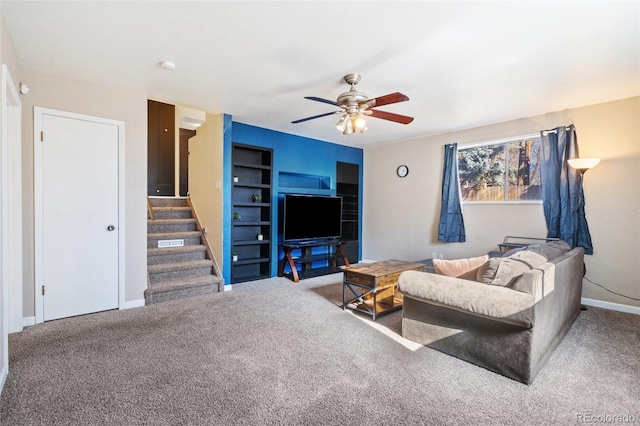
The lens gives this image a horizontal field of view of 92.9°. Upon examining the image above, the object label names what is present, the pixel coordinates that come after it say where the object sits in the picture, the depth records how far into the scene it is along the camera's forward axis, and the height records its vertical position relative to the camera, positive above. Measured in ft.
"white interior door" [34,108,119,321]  10.12 -0.30
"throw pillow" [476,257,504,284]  7.60 -1.57
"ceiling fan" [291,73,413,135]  9.27 +3.12
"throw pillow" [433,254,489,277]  8.43 -1.58
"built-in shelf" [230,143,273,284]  16.07 -0.24
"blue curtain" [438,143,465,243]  16.34 +0.28
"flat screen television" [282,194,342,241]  16.44 -0.51
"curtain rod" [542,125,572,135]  12.86 +3.43
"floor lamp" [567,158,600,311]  11.52 +1.78
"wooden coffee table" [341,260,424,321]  10.67 -2.76
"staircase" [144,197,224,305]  12.79 -2.52
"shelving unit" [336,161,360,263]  20.65 +0.34
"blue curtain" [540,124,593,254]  12.50 +0.81
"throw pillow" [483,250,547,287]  7.13 -1.39
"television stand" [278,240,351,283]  16.48 -2.92
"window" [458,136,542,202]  14.25 +1.94
